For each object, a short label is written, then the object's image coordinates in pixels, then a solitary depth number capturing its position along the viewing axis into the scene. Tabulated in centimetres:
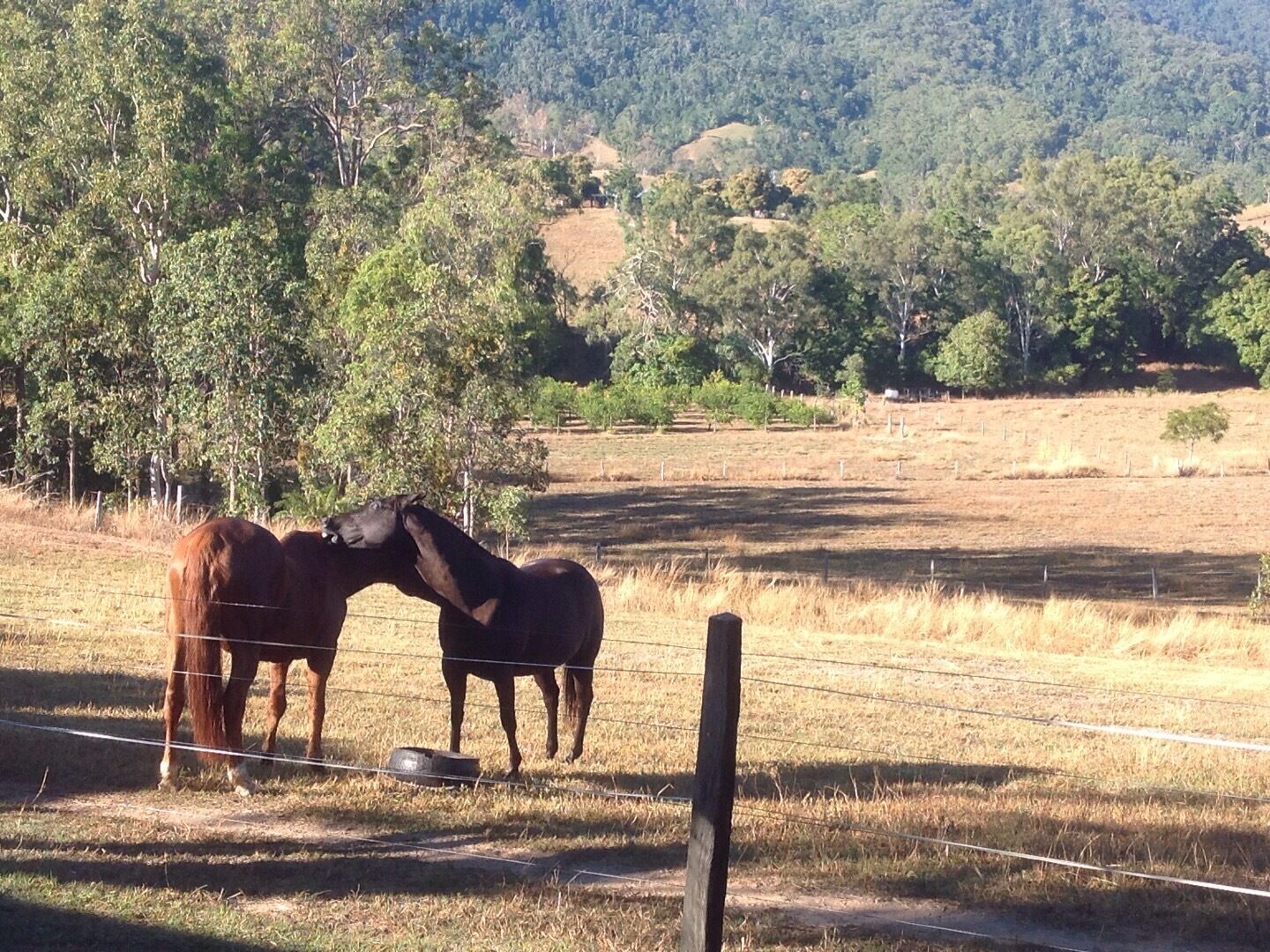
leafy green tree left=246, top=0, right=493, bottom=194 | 4909
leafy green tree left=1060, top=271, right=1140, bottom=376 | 9994
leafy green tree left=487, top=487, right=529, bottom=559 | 2692
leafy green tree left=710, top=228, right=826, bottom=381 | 9206
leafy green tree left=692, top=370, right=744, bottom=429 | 7850
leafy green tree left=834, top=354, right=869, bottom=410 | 8662
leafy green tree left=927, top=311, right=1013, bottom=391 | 9231
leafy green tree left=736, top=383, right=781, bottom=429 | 7744
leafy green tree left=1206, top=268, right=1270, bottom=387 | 9888
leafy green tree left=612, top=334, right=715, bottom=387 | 8556
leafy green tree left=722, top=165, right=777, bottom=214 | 16325
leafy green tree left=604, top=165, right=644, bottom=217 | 12988
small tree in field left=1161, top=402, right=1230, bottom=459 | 6328
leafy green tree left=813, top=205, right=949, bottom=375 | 9862
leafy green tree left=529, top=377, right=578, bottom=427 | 7288
